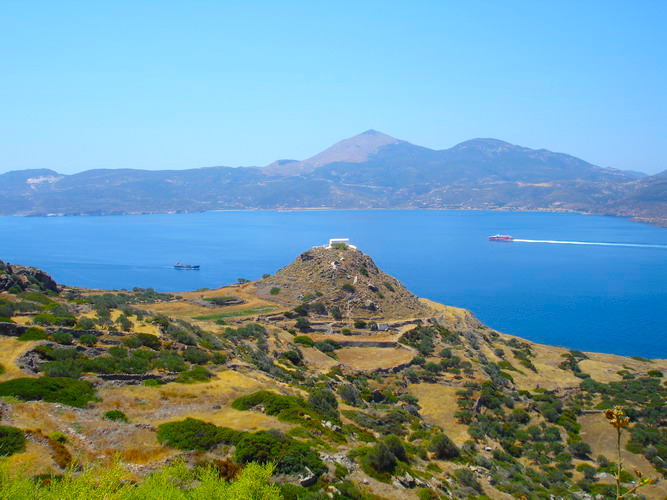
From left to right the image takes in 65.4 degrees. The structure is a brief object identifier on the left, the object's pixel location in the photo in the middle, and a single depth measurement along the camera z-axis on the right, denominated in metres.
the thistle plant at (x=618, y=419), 8.93
